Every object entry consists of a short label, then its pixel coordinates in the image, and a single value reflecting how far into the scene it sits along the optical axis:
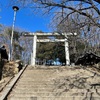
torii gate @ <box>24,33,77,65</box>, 10.57
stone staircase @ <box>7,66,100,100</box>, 4.44
